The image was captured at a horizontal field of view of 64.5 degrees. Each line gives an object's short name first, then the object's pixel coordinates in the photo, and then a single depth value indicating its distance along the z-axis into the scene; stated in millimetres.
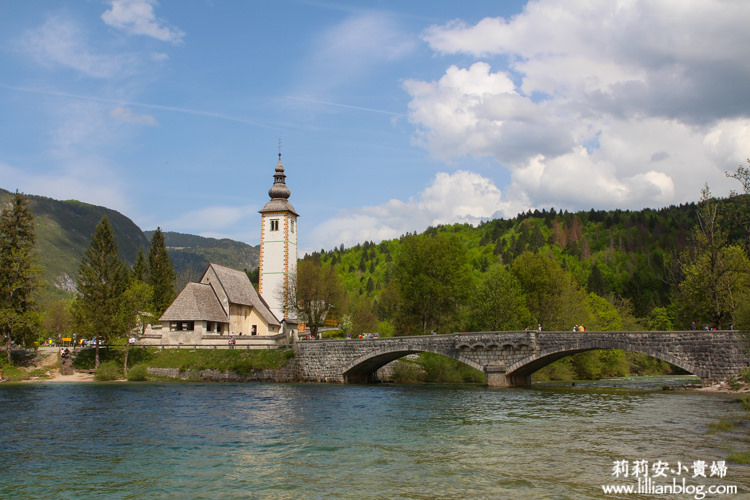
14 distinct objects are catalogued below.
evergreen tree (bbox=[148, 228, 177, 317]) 72000
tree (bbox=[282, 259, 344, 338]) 67750
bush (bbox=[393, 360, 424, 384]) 56062
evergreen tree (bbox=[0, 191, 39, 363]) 50469
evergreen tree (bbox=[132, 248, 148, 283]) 74062
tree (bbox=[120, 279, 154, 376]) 55375
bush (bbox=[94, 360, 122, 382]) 50562
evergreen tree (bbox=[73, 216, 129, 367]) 54188
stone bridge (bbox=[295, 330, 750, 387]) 36062
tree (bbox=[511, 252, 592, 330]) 61312
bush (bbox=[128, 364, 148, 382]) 51375
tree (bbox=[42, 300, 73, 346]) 84950
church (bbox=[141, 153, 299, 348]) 58500
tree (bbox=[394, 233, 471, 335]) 60250
